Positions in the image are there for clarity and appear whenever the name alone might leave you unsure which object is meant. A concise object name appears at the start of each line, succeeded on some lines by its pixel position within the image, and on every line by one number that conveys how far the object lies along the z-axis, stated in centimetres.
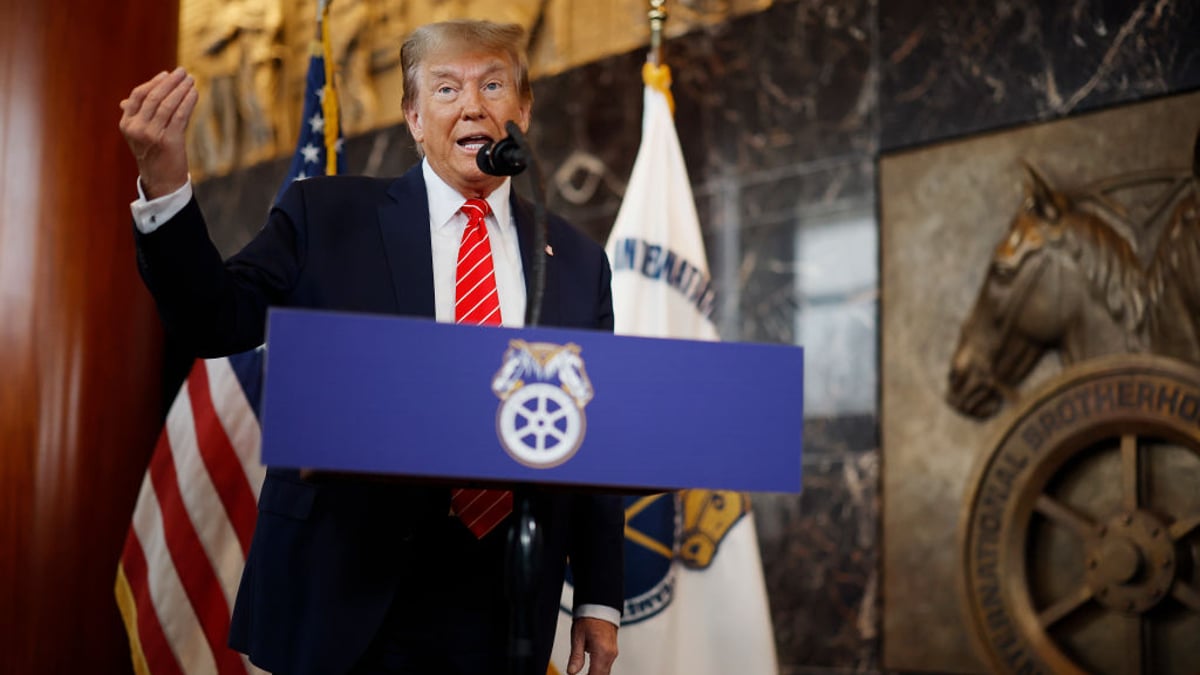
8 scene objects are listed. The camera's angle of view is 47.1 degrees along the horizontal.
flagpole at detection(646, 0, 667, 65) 459
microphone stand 184
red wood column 361
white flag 407
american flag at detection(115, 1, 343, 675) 378
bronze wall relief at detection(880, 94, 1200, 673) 414
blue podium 163
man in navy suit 195
